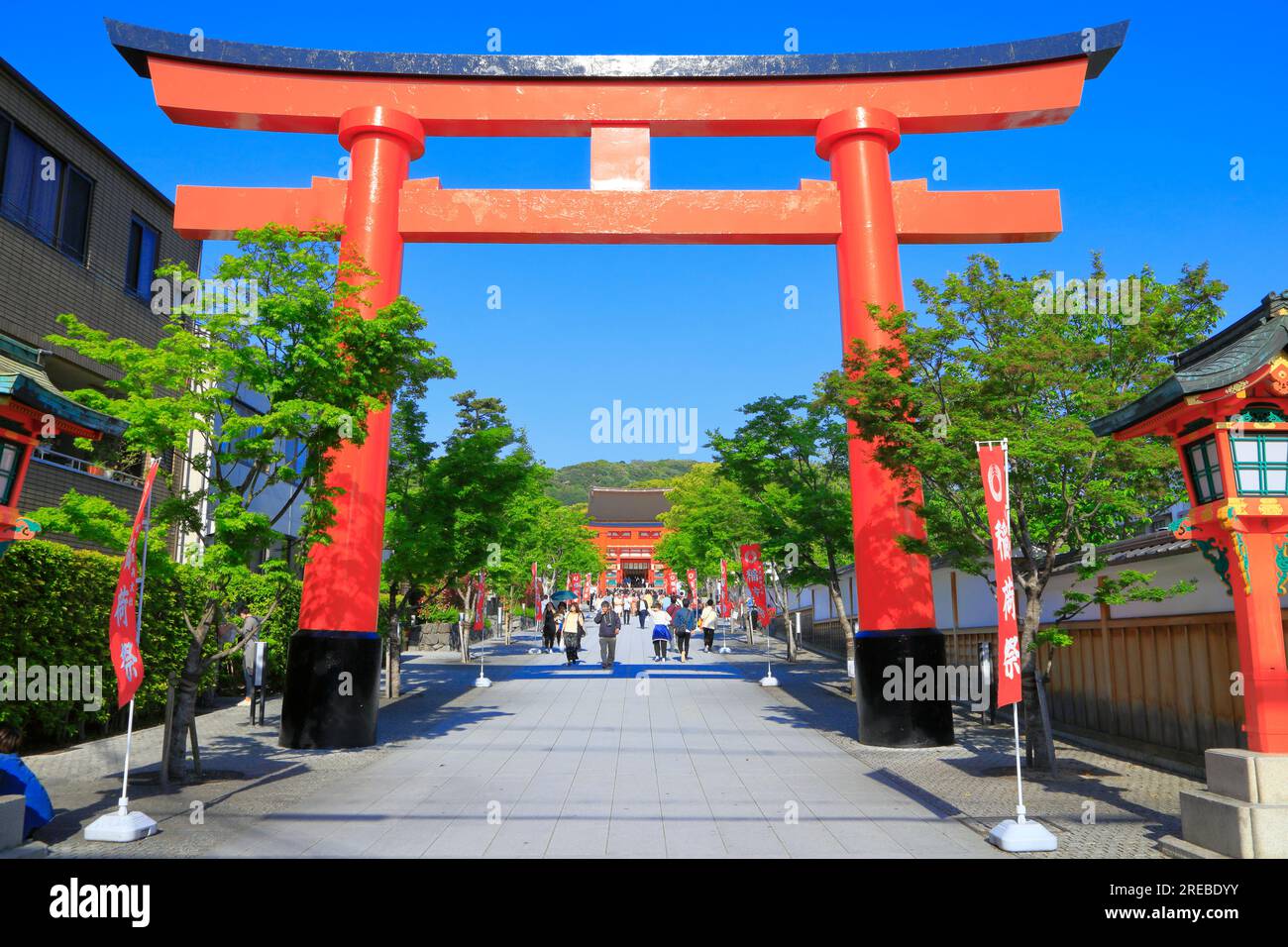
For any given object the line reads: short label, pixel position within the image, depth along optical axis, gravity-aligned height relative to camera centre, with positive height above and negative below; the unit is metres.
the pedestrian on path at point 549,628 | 30.06 -0.83
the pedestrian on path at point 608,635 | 22.41 -0.79
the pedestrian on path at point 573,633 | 24.05 -0.79
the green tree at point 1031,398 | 8.76 +2.30
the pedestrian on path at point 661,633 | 24.35 -0.79
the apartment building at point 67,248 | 12.66 +5.89
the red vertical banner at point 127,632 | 7.18 -0.25
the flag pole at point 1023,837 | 6.27 -1.69
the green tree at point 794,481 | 16.84 +2.74
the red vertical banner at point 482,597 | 23.23 +0.20
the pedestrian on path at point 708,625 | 29.22 -0.67
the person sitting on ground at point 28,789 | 6.21 -1.37
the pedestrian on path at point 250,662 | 13.51 -0.93
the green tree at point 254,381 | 8.43 +2.33
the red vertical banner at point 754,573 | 22.05 +0.86
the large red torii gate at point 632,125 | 12.01 +6.99
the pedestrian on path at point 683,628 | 25.39 -0.70
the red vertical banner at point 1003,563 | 7.35 +0.39
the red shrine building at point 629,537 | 83.69 +6.68
